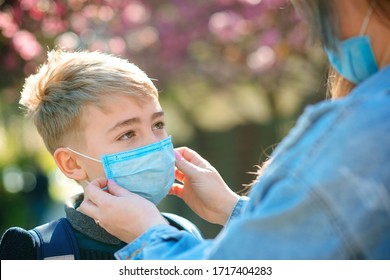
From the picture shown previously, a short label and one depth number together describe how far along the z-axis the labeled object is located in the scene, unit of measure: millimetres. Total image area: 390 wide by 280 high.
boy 3079
